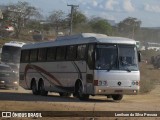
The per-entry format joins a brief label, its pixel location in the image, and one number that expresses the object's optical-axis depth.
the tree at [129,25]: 113.00
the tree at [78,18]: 97.46
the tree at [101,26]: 96.09
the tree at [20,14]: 103.12
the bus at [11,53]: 45.81
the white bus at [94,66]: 24.98
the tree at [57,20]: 101.10
